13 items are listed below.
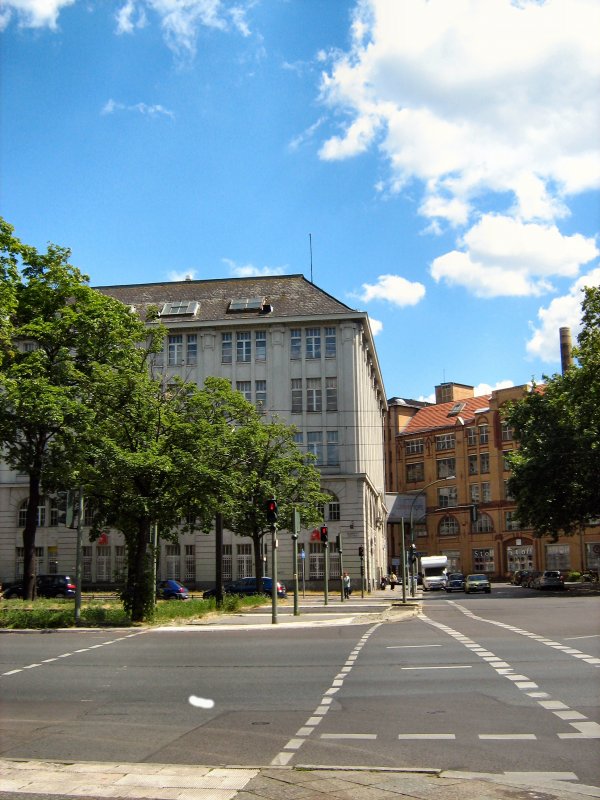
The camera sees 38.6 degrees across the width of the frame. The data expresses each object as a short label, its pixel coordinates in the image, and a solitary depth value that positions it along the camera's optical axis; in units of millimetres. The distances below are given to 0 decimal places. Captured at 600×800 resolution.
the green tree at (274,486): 43969
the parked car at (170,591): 49047
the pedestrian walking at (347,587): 50978
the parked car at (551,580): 58188
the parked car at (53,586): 50469
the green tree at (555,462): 50469
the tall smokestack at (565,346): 92000
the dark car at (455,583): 71575
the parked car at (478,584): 62325
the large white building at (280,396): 62938
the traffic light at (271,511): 26266
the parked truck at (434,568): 78688
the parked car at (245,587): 47562
